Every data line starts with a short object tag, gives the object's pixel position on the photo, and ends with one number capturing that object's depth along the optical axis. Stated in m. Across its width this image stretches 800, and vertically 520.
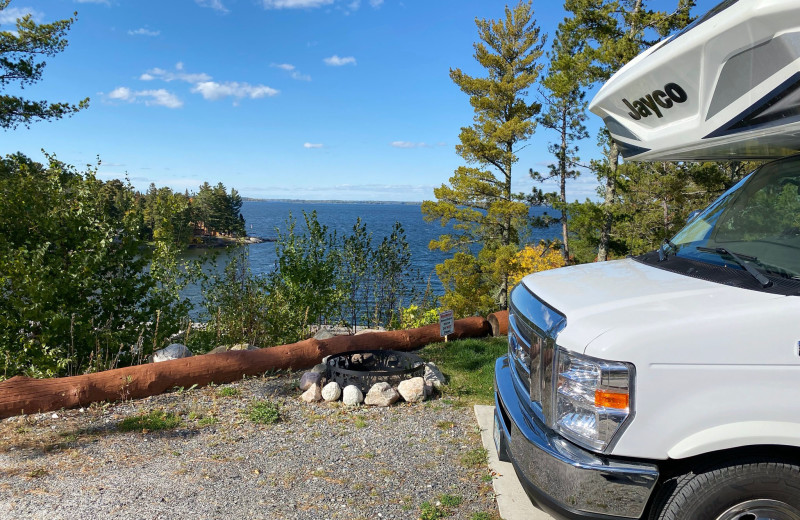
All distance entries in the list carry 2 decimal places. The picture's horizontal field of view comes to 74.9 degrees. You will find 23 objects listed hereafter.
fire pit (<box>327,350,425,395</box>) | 5.60
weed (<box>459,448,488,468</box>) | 4.04
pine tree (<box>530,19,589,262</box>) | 16.36
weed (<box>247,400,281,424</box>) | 4.91
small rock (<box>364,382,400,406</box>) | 5.38
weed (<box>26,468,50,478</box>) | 3.78
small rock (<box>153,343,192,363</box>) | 6.29
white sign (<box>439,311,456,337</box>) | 7.22
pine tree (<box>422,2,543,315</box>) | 20.50
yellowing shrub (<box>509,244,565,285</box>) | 13.16
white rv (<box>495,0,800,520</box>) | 2.03
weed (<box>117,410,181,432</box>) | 4.70
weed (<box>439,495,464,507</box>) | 3.46
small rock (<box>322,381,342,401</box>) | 5.47
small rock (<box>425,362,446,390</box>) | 5.85
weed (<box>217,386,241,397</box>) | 5.57
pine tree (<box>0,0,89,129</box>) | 12.33
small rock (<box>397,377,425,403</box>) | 5.50
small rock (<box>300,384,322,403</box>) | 5.46
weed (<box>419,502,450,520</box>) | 3.31
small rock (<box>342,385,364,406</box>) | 5.38
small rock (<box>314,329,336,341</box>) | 7.96
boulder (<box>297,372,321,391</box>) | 5.69
